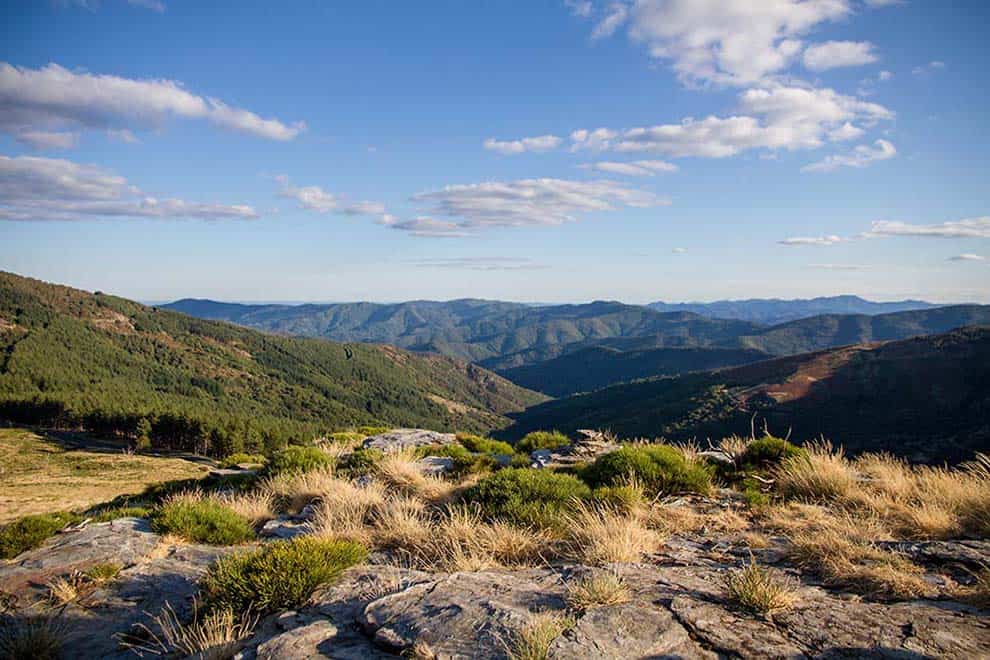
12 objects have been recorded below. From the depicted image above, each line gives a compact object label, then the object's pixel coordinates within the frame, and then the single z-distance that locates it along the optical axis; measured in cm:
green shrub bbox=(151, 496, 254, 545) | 799
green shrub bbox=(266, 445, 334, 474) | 1285
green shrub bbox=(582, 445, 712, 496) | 937
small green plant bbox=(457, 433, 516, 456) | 1677
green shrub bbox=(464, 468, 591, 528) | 727
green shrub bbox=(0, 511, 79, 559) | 781
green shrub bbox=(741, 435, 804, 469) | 1059
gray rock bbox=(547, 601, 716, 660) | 374
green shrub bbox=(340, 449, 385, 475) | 1220
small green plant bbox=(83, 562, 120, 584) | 638
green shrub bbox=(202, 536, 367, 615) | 500
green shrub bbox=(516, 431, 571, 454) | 1641
